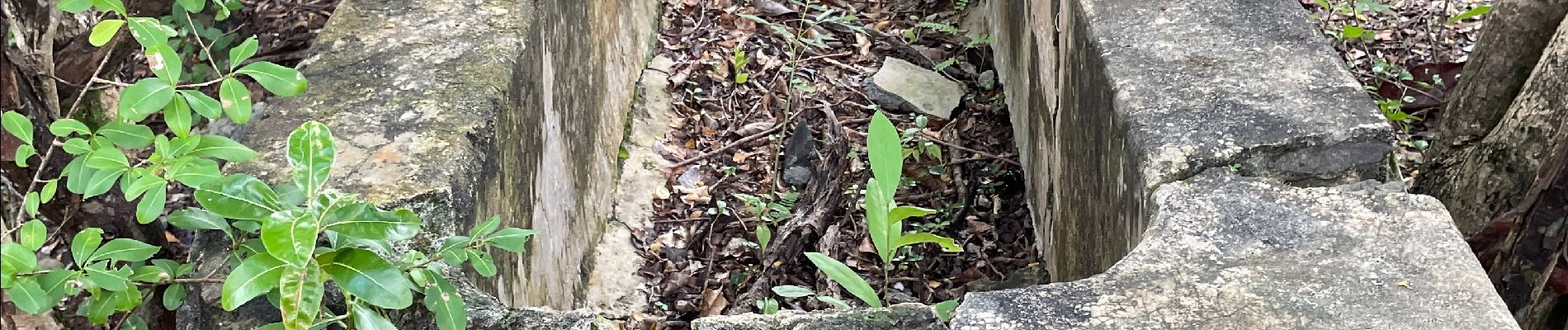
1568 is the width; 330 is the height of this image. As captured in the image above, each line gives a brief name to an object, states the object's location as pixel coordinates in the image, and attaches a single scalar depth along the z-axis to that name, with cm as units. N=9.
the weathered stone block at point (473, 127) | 205
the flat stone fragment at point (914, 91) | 429
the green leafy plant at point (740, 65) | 441
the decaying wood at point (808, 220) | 332
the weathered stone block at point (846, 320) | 177
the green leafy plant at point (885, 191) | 237
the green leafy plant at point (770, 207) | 364
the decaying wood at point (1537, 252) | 218
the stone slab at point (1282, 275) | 164
